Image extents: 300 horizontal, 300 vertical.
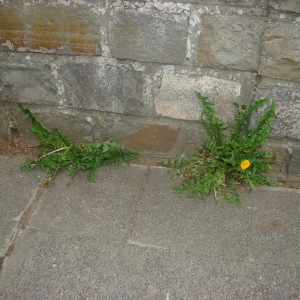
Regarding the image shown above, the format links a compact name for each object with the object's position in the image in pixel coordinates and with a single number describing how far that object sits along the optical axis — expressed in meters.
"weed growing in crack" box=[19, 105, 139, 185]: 2.56
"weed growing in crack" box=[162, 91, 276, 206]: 2.34
